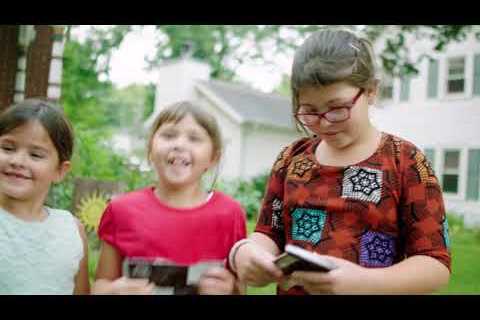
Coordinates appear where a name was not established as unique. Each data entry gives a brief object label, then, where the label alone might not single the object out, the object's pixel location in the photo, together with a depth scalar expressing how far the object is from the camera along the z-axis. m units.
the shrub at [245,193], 6.07
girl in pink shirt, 1.16
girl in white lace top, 1.19
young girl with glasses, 0.96
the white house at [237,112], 9.52
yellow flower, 2.85
